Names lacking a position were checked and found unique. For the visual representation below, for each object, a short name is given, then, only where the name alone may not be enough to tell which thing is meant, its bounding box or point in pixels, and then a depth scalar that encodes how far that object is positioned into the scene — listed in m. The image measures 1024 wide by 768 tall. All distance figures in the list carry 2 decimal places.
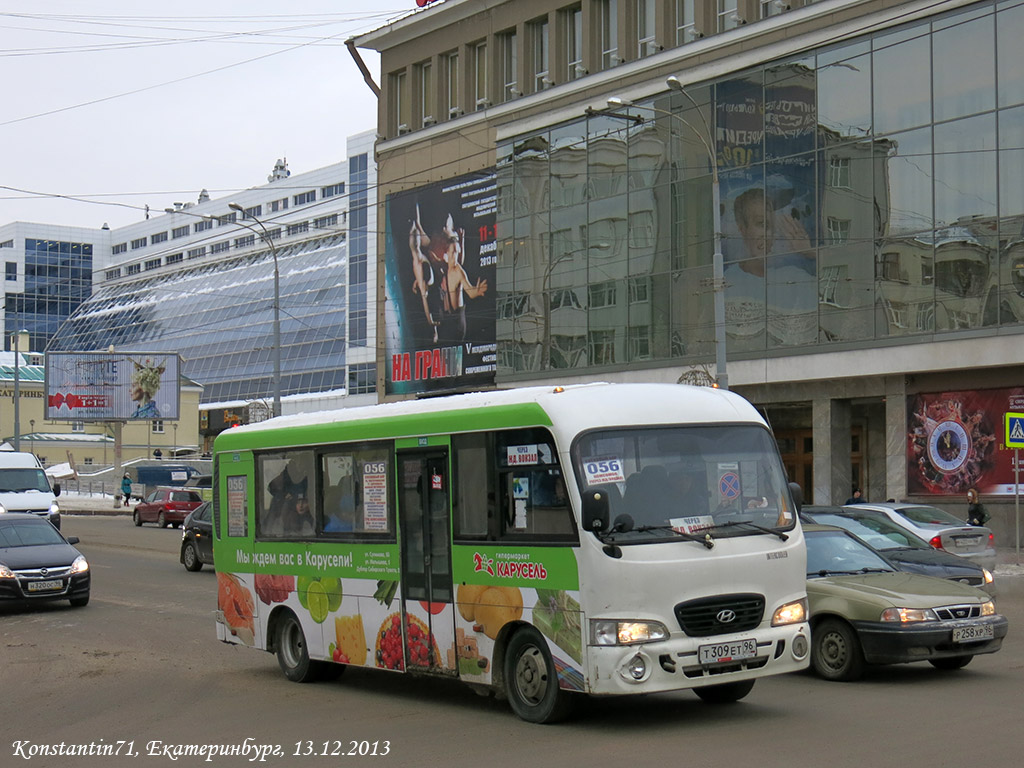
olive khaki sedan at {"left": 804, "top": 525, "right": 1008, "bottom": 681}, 11.29
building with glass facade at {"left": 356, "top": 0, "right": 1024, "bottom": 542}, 31.38
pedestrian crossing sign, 25.91
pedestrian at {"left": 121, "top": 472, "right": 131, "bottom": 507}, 64.38
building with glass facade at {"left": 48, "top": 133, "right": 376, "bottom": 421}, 93.19
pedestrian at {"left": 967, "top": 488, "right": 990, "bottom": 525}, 29.41
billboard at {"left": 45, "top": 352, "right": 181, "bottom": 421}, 75.00
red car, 48.06
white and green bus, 9.31
